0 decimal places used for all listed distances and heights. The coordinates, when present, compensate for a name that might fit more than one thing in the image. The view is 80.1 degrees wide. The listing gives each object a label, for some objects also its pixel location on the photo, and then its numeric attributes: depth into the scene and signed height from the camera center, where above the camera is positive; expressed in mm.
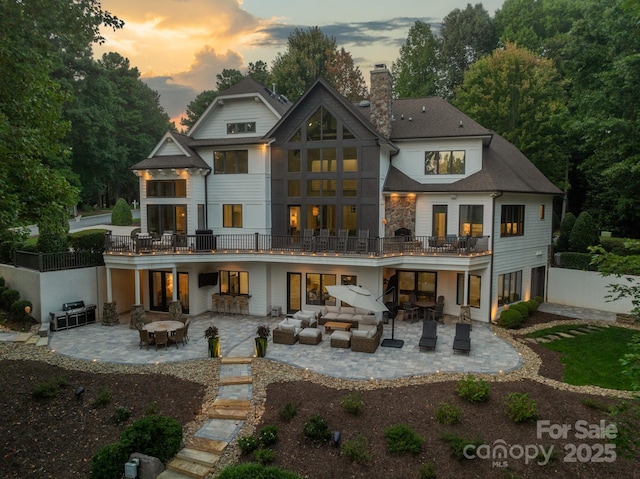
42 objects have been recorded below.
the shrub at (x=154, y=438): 8438 -5005
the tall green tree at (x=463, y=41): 40562 +18959
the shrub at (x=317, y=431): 8898 -5029
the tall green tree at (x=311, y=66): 39812 +16409
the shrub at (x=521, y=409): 9344 -4736
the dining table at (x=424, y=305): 19062 -4410
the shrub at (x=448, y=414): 9281 -4843
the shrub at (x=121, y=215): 32688 +8
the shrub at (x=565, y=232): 26094 -973
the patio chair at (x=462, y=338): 14000 -4598
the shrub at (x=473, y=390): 10094 -4644
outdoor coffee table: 16281 -4698
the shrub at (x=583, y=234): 23172 -963
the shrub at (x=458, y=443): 8219 -5003
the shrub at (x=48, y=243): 17314 -1304
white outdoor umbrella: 14445 -3130
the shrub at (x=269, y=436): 8867 -5142
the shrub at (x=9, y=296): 17578 -3803
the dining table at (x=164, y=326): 14648 -4359
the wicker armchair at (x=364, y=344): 14289 -4810
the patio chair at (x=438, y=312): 18594 -4641
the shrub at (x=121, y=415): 9945 -5255
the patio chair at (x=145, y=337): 14547 -4651
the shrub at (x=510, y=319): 17672 -4739
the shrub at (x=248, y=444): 8711 -5252
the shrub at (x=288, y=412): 9713 -5031
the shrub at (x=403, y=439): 8445 -5023
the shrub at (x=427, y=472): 7774 -5222
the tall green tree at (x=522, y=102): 28203 +8836
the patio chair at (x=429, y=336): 14359 -4599
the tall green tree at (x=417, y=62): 40844 +16688
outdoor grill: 16641 -4557
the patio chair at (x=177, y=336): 14945 -4757
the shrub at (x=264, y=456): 8328 -5268
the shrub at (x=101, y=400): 10497 -5127
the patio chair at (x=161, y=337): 14578 -4667
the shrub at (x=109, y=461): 7965 -5214
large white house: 18703 +372
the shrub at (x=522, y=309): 18469 -4460
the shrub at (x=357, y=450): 8258 -5150
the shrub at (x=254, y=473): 6938 -4733
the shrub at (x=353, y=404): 9672 -4820
